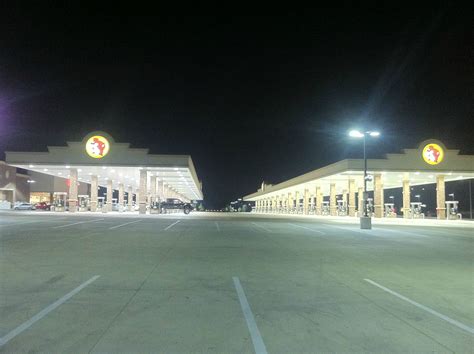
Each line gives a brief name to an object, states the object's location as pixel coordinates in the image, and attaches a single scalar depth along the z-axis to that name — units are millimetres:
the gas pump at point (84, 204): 69412
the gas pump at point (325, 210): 76062
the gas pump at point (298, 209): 90888
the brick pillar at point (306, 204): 82688
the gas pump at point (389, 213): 62188
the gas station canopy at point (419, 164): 47750
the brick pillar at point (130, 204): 74575
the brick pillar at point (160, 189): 78638
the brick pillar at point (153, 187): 63772
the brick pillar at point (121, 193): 76750
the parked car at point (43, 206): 72750
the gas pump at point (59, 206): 61500
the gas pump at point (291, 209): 97775
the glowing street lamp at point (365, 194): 27766
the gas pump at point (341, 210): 75138
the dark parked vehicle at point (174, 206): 59094
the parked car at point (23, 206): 67188
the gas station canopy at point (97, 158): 46469
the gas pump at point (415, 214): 58125
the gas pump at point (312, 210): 80938
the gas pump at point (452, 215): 53406
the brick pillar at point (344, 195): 88344
